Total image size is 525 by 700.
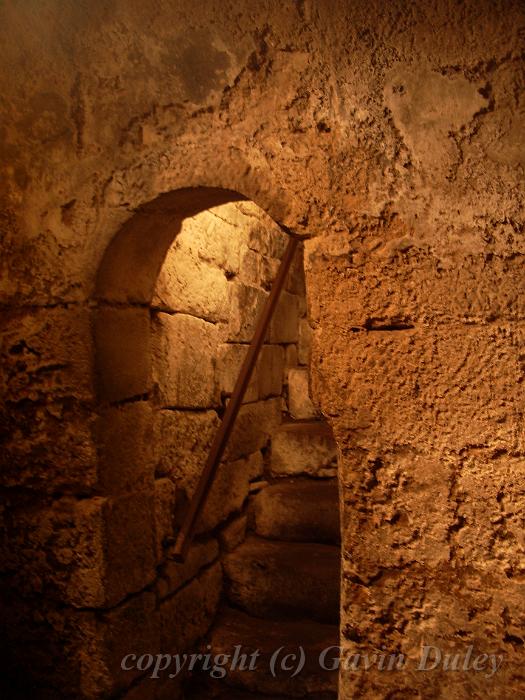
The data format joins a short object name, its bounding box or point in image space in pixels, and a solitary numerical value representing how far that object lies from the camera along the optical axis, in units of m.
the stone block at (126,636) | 1.91
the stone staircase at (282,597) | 2.51
